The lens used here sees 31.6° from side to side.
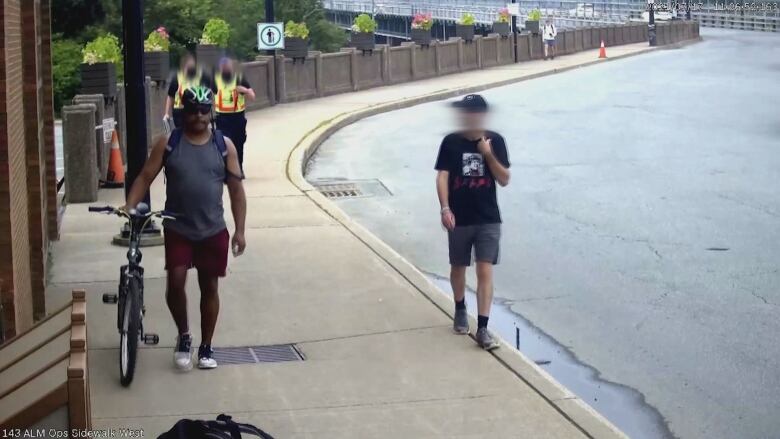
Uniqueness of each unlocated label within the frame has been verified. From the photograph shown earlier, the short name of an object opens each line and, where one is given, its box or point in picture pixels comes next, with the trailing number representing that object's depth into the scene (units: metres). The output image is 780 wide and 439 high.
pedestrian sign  28.20
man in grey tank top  7.98
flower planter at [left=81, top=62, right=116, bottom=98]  17.72
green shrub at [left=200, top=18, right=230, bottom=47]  27.27
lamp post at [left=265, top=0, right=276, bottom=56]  29.83
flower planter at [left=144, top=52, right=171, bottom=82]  22.34
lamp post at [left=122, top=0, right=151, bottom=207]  12.10
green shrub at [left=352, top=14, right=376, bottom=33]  35.17
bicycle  7.84
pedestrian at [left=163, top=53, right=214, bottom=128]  13.30
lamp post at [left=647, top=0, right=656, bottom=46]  59.03
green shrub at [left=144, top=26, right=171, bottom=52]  23.34
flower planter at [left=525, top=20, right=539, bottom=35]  50.80
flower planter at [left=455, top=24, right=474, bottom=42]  42.88
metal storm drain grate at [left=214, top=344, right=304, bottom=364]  8.59
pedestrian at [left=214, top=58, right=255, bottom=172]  15.41
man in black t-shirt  8.85
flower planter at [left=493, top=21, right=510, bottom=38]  48.41
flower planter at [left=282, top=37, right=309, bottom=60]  30.14
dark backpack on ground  5.00
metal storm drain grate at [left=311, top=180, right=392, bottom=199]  17.12
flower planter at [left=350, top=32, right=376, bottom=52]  34.25
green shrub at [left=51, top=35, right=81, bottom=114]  32.25
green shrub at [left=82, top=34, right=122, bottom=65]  18.67
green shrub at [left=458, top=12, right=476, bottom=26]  43.44
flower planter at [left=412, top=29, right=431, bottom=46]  39.11
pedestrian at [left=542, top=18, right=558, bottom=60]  47.97
